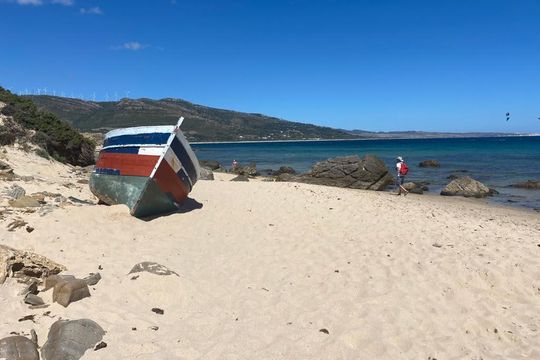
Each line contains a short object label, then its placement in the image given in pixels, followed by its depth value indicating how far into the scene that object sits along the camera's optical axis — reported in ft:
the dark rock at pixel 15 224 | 25.69
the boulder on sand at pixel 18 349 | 13.25
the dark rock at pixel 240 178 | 75.45
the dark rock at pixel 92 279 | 19.60
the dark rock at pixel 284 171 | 114.81
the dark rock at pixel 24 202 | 30.40
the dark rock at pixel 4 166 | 40.72
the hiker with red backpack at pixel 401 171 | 66.95
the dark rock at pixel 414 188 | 77.61
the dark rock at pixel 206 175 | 72.38
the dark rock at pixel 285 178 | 87.31
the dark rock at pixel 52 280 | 18.07
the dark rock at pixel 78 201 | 36.34
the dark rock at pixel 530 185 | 80.22
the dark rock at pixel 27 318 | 15.44
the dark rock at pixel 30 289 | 17.26
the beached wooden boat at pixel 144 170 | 34.31
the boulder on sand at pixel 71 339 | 13.71
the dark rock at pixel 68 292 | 17.16
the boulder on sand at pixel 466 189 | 71.92
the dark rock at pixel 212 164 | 129.01
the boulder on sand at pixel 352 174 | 79.20
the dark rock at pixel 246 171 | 111.27
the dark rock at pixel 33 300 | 16.62
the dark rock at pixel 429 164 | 140.60
